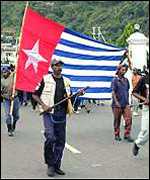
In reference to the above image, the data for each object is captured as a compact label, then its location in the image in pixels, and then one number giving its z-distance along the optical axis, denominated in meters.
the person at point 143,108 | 8.25
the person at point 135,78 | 15.08
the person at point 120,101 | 10.54
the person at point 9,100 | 11.41
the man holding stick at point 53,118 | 7.32
